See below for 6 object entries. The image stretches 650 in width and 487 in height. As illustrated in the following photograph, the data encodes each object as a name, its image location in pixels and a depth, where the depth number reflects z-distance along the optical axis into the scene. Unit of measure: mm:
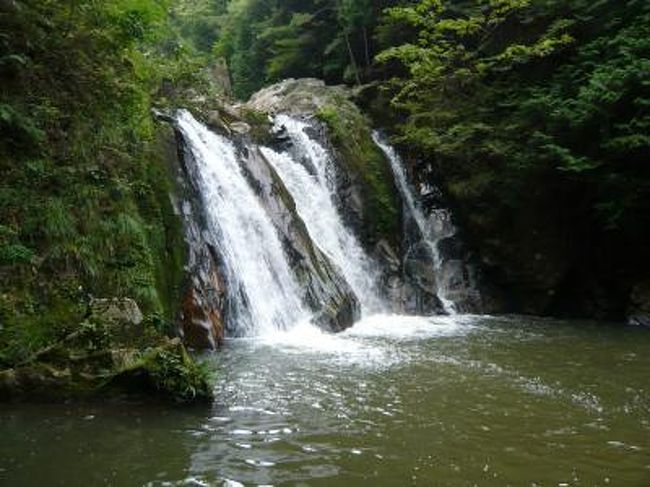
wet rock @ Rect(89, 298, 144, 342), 7742
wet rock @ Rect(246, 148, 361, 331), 13625
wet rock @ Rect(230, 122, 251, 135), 16719
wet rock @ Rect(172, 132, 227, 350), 10898
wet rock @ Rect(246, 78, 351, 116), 21172
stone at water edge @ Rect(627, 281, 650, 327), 15805
